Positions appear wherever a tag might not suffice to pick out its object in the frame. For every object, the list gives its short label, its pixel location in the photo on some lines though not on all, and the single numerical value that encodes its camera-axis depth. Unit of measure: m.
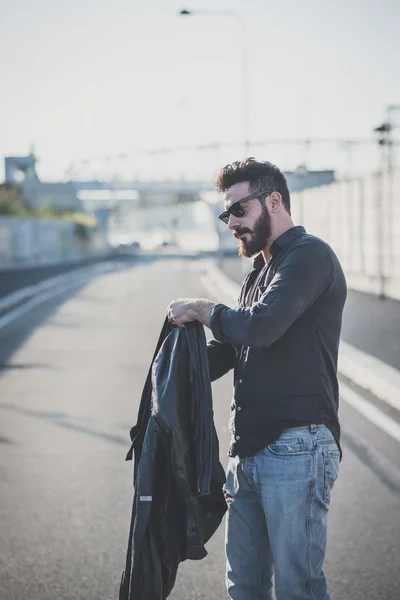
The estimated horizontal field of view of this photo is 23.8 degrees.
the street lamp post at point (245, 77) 43.44
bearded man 3.12
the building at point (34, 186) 102.88
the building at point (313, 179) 58.38
